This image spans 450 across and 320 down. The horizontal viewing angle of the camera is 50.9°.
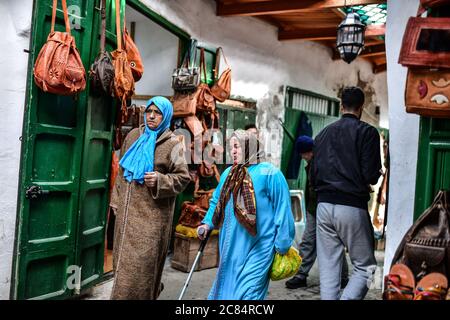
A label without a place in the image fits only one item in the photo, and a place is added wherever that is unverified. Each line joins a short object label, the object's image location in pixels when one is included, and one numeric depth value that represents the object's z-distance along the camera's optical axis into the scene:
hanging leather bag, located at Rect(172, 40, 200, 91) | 5.77
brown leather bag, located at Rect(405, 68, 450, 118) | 2.66
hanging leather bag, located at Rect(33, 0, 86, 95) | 3.26
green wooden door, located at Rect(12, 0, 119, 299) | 3.41
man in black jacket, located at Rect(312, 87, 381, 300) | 3.35
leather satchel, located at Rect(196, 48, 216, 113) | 5.91
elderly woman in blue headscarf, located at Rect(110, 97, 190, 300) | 3.55
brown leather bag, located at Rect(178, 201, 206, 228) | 5.71
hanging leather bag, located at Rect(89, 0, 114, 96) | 3.83
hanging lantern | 5.75
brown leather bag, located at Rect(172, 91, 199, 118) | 5.79
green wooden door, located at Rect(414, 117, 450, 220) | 2.90
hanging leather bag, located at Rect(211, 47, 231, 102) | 6.14
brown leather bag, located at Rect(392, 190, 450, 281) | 2.41
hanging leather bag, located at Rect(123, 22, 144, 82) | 4.33
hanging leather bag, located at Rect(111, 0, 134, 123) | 3.96
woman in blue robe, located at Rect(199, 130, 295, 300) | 3.18
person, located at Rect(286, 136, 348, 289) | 5.24
